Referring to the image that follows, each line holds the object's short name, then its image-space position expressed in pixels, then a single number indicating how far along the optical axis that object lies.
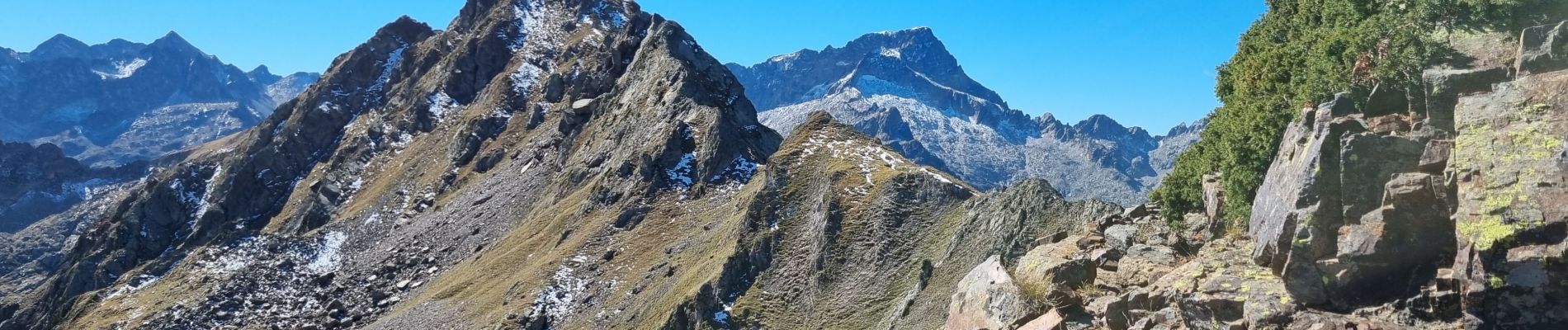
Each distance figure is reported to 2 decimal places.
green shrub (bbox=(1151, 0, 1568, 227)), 16.20
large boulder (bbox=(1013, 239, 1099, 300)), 19.59
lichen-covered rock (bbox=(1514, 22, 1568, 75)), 14.05
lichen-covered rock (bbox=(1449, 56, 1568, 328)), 12.06
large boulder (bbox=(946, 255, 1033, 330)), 19.78
